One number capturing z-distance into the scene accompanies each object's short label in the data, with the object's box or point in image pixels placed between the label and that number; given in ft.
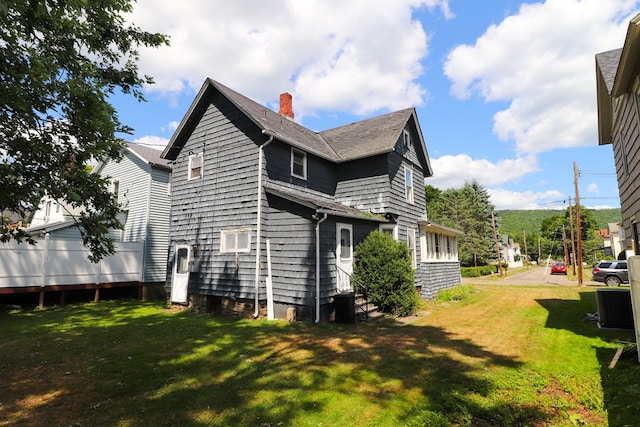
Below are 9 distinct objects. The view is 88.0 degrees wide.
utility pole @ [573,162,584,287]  78.84
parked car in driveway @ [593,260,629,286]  73.15
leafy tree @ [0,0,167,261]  19.43
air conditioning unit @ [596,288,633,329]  28.89
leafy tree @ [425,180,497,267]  153.28
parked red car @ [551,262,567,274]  125.49
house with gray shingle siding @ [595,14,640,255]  22.31
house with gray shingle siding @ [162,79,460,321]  37.04
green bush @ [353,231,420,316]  39.22
